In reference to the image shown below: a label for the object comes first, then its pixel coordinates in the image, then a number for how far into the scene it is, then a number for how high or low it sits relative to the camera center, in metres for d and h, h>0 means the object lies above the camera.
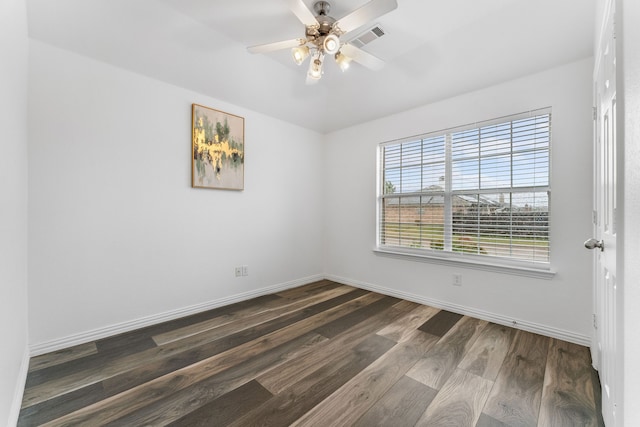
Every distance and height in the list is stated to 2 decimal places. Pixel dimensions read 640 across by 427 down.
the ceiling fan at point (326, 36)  1.76 +1.35
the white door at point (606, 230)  1.12 -0.08
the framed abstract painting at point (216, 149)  2.94 +0.76
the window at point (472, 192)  2.55 +0.25
